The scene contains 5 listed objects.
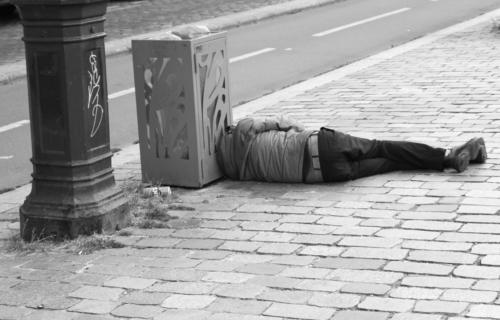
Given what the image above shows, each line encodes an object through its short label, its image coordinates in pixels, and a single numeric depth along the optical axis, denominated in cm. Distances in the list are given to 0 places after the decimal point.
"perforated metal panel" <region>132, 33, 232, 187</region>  1121
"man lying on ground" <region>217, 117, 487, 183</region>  1096
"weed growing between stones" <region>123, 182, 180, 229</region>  1015
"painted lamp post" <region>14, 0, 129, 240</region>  939
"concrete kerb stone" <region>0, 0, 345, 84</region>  2371
